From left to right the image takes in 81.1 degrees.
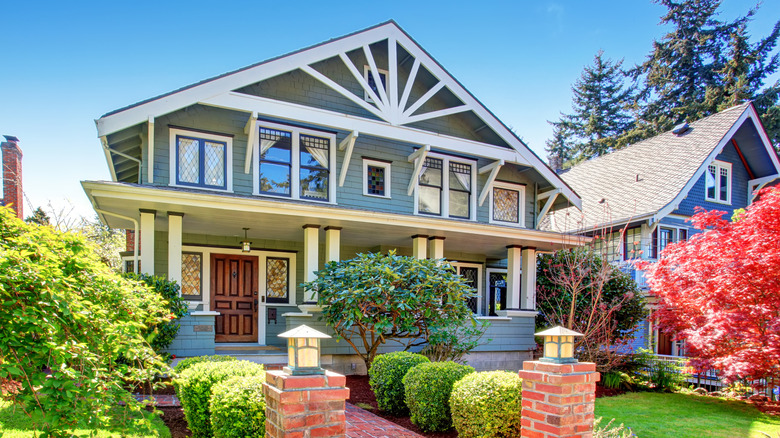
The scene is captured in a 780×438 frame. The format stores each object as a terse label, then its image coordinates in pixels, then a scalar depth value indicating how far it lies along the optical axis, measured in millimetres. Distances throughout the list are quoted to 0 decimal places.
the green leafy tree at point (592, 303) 9773
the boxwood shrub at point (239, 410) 4062
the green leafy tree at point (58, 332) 2867
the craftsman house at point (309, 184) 8734
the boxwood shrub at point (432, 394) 5430
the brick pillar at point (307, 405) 2912
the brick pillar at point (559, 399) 3691
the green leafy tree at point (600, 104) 32906
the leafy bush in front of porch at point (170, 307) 7586
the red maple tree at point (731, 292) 8062
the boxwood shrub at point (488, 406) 4641
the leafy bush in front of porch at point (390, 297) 7918
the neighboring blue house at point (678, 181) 15422
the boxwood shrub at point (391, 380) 6266
